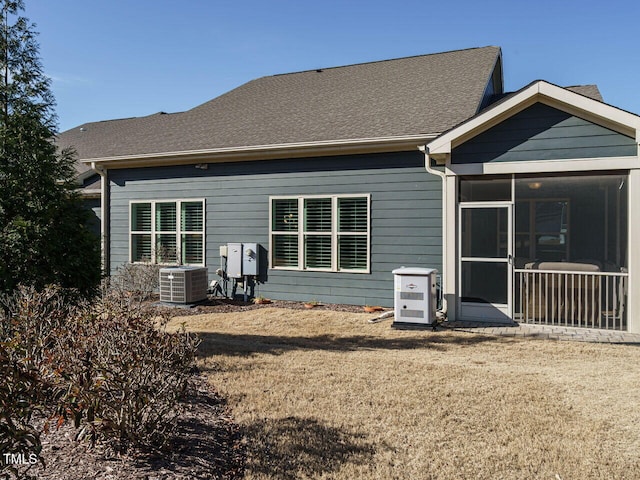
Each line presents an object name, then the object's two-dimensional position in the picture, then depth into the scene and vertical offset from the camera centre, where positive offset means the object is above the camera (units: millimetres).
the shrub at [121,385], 2988 -968
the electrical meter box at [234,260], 10703 -476
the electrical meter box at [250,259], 10602 -447
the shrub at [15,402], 2129 -829
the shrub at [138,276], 10727 -905
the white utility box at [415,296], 7801 -935
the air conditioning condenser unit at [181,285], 10031 -985
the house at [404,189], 7637 +1011
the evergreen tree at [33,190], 5625 +602
